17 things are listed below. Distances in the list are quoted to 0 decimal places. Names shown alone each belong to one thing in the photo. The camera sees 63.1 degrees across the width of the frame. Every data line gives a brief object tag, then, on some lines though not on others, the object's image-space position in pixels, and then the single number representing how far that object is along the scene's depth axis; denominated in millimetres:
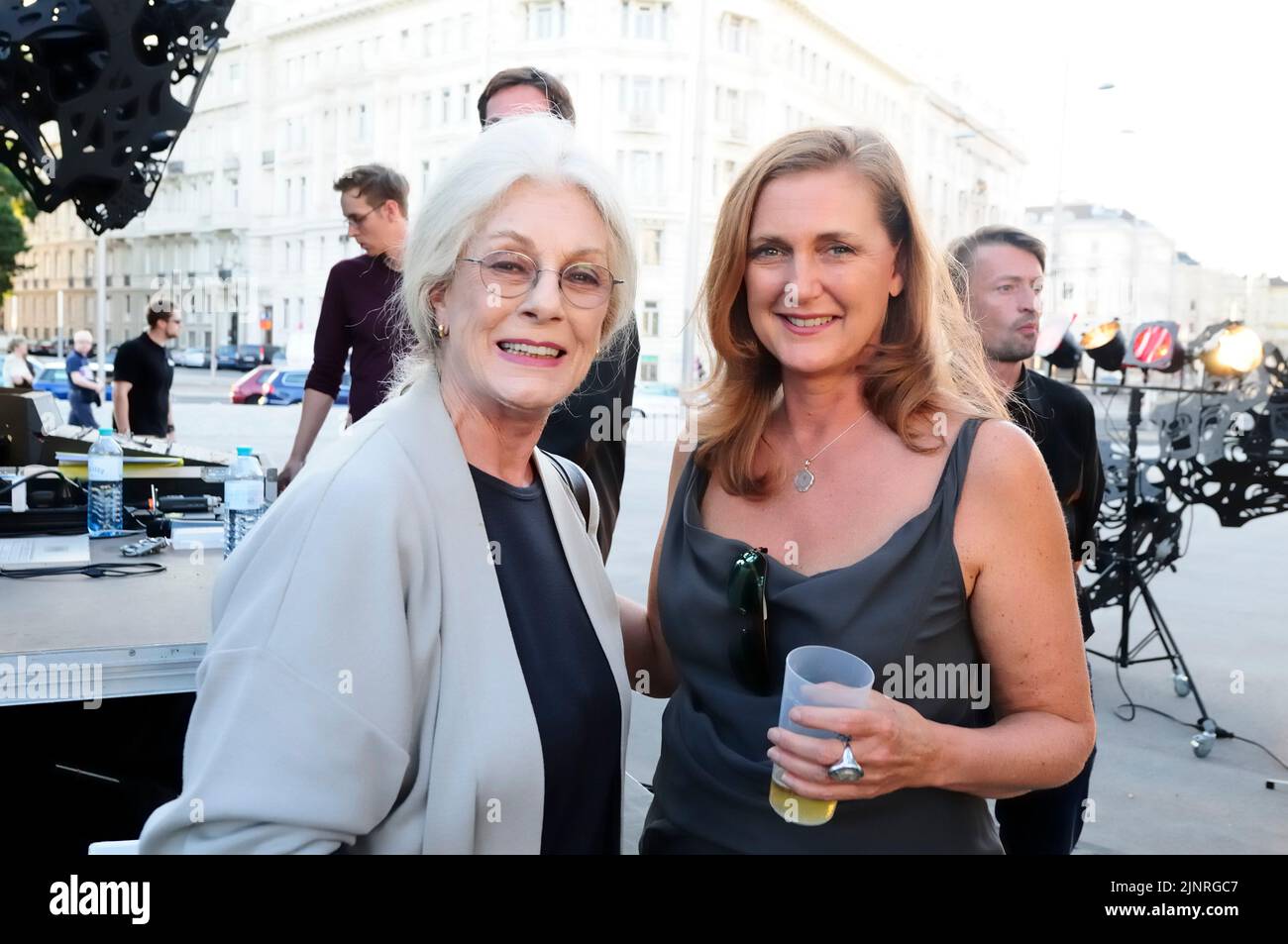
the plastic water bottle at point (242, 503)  2691
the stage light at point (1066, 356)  4684
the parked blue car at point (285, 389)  25250
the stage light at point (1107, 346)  4934
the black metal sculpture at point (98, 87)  3936
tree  28562
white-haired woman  1225
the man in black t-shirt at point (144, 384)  7625
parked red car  25281
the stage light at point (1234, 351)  4836
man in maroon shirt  4117
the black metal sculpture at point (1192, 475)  5055
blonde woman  1519
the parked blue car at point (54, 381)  23531
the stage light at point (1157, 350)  4930
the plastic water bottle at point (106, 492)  3068
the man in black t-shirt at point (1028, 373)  3082
